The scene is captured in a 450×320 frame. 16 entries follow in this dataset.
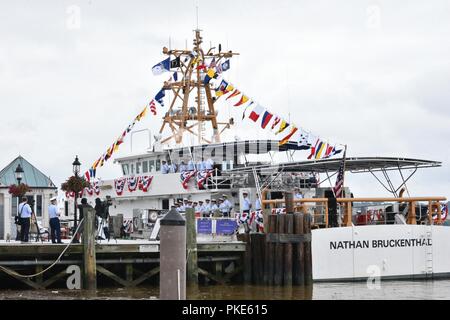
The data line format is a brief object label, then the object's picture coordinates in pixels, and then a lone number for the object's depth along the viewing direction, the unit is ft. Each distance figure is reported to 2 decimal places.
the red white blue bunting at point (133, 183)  120.37
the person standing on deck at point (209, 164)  109.81
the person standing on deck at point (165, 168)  118.83
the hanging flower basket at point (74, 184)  98.48
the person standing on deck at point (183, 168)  114.52
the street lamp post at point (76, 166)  99.09
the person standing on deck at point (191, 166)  113.17
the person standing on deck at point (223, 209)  99.96
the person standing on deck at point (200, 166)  110.73
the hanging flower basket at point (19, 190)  100.37
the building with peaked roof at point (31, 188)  110.83
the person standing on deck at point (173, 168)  117.60
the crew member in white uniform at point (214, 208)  101.24
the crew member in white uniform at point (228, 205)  100.07
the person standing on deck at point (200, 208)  103.08
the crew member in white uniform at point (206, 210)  102.12
